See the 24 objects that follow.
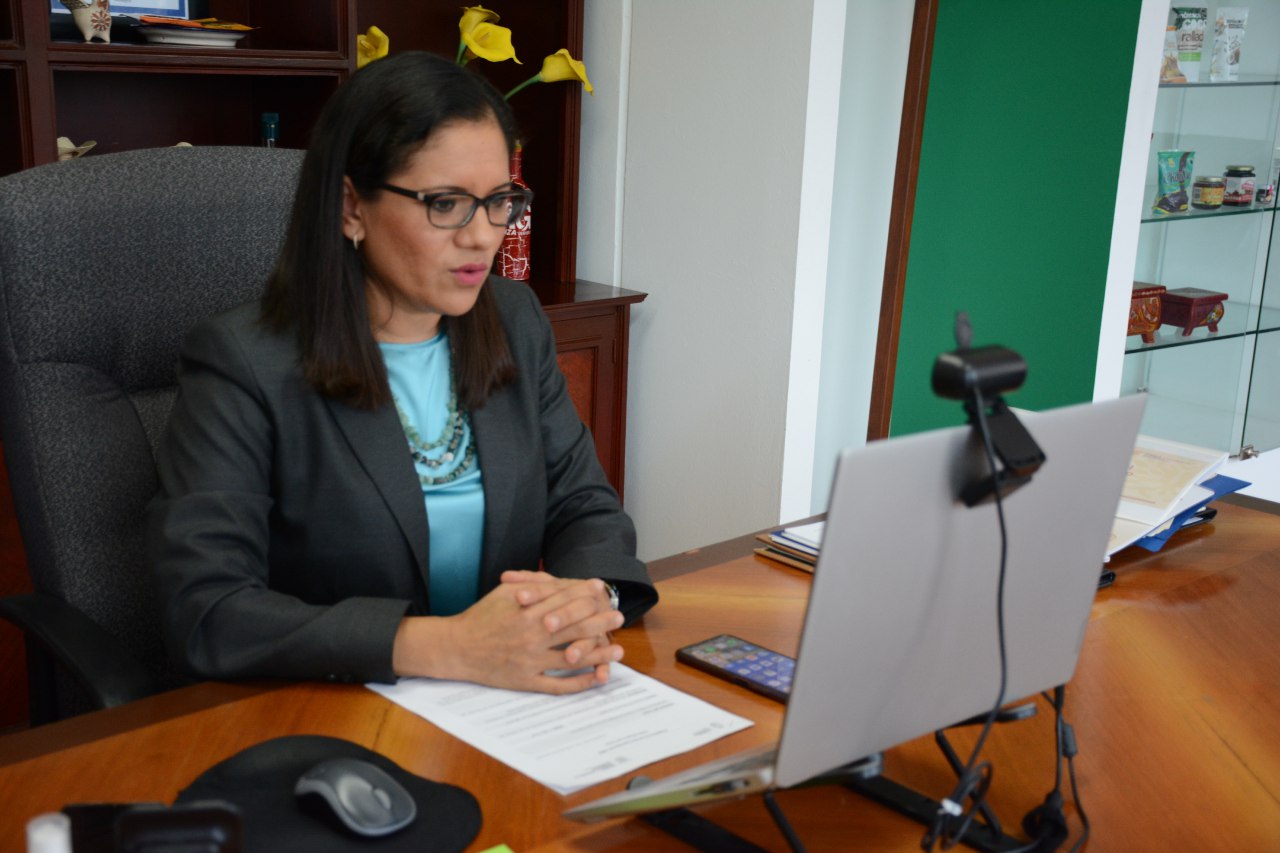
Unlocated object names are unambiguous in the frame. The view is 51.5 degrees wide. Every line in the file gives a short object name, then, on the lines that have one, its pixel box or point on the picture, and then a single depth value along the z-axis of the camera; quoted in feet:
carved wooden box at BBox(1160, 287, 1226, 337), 11.01
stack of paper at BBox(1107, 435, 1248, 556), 5.38
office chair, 4.60
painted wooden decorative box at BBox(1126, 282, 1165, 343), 10.46
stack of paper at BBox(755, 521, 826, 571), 5.06
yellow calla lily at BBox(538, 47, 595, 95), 9.09
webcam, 2.78
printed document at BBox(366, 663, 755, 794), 3.51
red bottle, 9.11
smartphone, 3.99
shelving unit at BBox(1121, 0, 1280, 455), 10.49
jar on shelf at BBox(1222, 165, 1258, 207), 11.17
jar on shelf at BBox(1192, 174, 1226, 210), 10.81
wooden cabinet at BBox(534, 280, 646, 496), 9.24
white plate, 7.77
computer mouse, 3.10
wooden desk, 3.28
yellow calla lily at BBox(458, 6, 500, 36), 8.74
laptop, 2.69
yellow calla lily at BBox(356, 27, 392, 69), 8.55
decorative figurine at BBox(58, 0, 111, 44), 7.43
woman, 4.14
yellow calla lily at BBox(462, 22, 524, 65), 8.65
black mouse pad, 3.10
